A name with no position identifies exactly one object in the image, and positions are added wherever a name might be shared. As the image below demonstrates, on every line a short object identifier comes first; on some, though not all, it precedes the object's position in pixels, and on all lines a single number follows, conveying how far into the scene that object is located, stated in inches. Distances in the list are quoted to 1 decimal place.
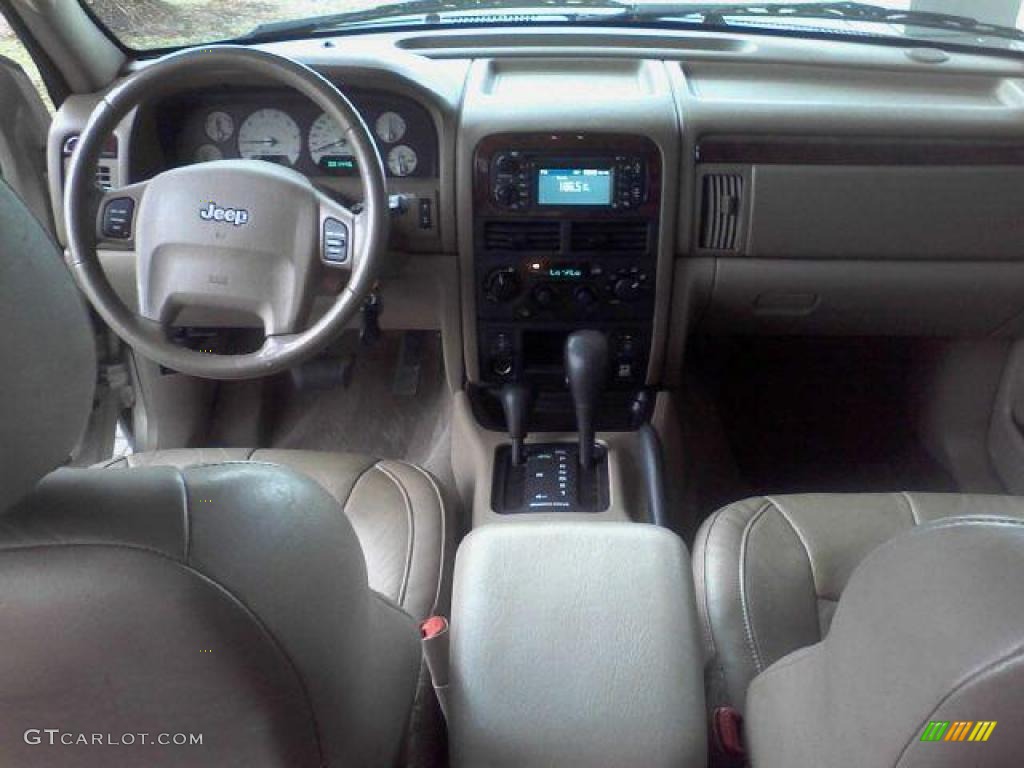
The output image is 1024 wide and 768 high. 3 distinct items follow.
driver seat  22.5
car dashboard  66.0
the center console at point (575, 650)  36.8
